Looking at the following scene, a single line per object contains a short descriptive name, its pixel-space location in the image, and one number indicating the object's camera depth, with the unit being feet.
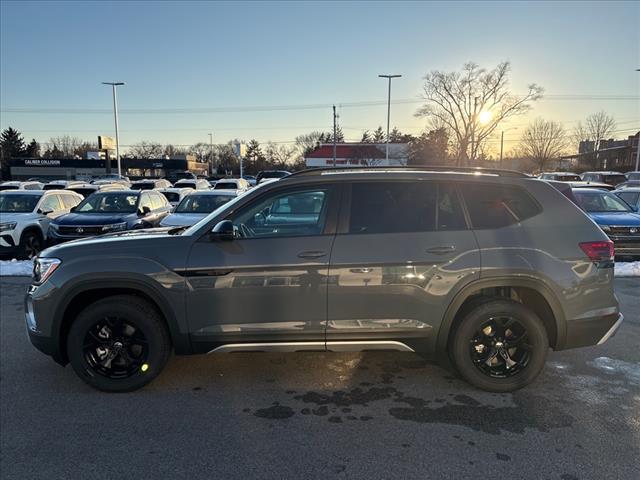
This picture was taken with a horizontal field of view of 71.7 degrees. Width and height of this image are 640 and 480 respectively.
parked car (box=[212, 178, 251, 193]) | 68.80
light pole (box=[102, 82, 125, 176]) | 139.13
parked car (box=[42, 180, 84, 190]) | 65.38
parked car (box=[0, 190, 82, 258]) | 32.37
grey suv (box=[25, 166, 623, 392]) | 11.71
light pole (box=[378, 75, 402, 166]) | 135.85
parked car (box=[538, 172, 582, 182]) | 74.84
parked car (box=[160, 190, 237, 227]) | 33.30
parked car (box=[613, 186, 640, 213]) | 41.51
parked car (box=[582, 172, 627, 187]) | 85.66
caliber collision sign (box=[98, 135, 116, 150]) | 184.34
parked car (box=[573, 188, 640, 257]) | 31.37
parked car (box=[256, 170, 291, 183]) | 110.90
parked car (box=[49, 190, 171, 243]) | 32.91
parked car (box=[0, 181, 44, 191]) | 72.76
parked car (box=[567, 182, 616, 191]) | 43.09
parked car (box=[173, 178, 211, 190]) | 90.97
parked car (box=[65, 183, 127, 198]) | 54.96
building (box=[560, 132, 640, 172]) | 223.30
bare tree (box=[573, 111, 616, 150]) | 212.84
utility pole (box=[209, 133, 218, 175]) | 323.49
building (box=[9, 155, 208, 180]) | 214.48
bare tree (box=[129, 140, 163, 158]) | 353.72
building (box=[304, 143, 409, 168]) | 226.79
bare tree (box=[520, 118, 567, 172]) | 205.77
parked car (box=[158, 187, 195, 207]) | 55.20
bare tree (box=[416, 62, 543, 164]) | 140.05
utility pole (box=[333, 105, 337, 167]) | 197.16
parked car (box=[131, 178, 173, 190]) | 86.79
